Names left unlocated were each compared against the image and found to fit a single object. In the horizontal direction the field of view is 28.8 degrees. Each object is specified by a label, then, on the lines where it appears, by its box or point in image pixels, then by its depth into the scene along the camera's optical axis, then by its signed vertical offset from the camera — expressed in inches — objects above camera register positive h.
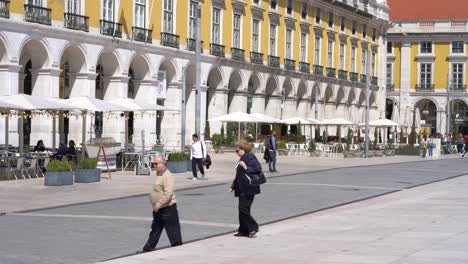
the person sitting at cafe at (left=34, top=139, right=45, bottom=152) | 1337.4 -22.0
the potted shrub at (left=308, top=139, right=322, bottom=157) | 2100.1 -33.4
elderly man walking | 539.8 -41.6
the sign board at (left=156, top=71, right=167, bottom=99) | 2092.8 +111.6
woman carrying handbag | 620.4 -37.1
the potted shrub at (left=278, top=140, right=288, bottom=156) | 2110.0 -30.0
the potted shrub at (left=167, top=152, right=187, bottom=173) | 1304.1 -39.7
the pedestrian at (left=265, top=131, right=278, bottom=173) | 1365.7 -18.5
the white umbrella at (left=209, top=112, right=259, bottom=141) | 2048.5 +39.1
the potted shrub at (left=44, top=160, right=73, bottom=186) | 1027.9 -46.9
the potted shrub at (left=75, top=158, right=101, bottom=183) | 1085.8 -45.2
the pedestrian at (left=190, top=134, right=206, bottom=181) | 1163.9 -24.5
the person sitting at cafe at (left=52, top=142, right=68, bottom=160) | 1218.6 -25.8
